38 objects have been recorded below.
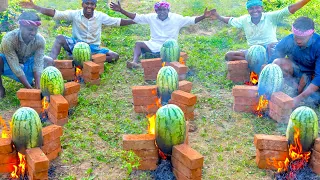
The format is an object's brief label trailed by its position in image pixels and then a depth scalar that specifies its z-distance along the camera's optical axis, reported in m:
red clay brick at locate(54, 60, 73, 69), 8.30
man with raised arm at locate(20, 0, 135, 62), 9.08
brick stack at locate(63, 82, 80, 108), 6.88
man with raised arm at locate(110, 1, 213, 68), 9.27
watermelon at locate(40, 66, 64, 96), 6.50
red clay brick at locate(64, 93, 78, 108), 6.97
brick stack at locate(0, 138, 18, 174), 4.93
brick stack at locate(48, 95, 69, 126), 6.29
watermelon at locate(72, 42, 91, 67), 8.30
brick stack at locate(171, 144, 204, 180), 4.67
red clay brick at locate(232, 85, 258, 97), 6.82
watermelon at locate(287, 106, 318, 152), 5.02
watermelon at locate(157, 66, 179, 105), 6.63
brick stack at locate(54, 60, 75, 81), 8.30
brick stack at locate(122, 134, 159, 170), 5.07
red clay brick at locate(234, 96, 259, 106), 6.90
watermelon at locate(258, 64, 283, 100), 6.62
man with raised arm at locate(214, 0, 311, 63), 8.64
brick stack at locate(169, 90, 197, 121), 6.38
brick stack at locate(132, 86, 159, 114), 6.86
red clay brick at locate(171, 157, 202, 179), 4.73
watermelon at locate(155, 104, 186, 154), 4.96
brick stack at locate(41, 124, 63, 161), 5.25
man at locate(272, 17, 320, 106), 6.65
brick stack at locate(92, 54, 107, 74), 8.59
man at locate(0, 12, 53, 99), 6.84
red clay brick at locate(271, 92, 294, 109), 6.29
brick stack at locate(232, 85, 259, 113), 6.85
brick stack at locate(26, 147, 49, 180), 4.66
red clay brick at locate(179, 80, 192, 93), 6.99
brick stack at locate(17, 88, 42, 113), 6.61
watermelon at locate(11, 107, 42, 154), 4.91
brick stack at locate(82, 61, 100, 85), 8.02
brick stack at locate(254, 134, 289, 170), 5.12
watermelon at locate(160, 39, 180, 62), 8.37
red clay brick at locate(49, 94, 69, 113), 6.26
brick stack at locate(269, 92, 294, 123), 6.31
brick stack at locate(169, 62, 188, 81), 8.10
